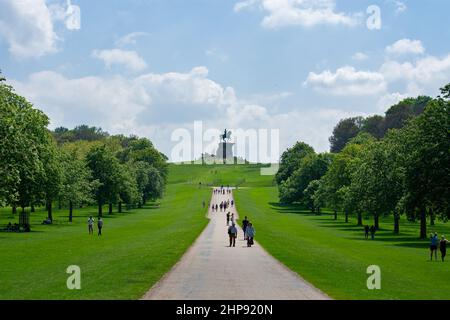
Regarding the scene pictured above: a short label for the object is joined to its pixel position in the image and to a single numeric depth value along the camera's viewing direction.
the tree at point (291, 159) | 170.66
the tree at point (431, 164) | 62.09
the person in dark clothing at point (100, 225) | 67.94
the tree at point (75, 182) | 92.69
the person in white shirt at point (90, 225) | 71.06
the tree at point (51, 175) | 80.19
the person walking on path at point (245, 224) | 58.90
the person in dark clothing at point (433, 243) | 48.12
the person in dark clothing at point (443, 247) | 47.47
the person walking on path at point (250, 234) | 52.12
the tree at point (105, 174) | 115.88
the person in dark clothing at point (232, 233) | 50.94
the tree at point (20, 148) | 60.56
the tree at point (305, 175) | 141.25
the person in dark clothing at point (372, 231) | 71.19
